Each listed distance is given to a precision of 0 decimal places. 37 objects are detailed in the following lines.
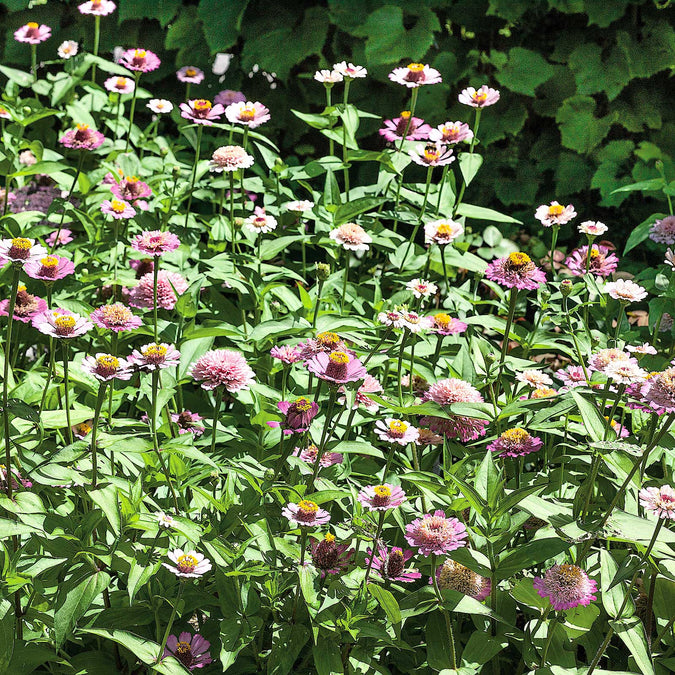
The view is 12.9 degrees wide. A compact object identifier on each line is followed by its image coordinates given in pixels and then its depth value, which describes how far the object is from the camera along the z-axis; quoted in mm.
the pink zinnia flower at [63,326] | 2941
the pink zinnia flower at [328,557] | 2940
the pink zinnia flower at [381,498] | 2903
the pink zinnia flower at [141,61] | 3713
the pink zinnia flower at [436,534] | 2905
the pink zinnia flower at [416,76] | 3462
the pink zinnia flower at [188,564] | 2850
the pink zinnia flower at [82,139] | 3557
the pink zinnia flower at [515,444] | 3052
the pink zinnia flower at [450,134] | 3416
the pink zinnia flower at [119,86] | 3779
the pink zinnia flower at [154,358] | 2921
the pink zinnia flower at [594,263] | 3358
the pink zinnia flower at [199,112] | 3458
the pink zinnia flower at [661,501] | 2878
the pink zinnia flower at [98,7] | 3912
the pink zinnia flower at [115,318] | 3035
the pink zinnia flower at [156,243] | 3151
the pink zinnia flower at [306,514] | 2868
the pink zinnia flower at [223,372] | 2989
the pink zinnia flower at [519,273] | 3129
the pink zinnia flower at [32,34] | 3826
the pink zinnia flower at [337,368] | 2929
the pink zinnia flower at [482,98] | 3452
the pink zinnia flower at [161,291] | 3290
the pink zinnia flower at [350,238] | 3304
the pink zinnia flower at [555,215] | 3261
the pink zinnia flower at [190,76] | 3947
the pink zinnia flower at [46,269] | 3062
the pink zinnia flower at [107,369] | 2905
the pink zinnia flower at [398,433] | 2976
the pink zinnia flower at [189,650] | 2943
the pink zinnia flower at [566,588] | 2873
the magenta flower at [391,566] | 2979
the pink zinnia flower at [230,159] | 3409
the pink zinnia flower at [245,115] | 3465
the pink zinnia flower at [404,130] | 3573
